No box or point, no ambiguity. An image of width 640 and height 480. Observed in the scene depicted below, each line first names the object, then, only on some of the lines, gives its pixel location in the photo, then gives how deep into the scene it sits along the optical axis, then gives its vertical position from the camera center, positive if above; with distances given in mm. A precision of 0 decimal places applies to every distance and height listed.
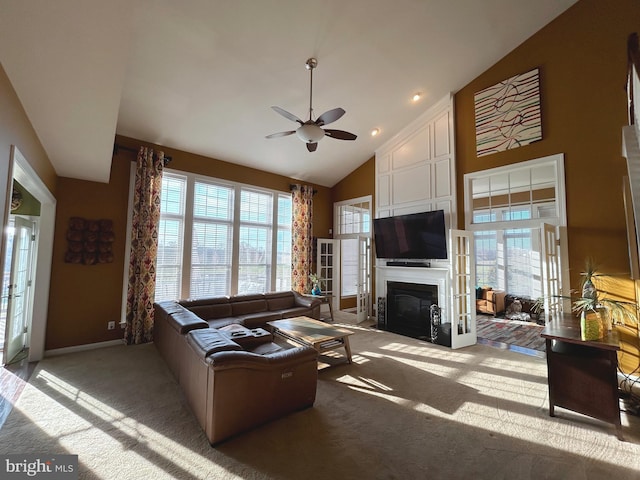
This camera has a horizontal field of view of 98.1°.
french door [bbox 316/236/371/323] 6328 -285
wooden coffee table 3480 -1030
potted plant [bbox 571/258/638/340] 2275 -462
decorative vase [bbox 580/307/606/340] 2271 -558
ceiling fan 3073 +1474
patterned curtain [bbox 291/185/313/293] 6516 +400
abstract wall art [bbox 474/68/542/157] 4273 +2332
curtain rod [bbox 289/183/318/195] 6562 +1638
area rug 4559 -1483
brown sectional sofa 2160 -1060
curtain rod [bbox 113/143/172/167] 4418 +1709
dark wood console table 2260 -1006
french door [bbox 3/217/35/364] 3590 -471
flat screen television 5012 +395
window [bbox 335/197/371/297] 6969 +458
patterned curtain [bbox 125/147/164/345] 4430 +7
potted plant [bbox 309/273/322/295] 6348 -661
